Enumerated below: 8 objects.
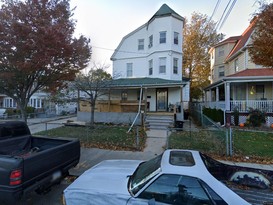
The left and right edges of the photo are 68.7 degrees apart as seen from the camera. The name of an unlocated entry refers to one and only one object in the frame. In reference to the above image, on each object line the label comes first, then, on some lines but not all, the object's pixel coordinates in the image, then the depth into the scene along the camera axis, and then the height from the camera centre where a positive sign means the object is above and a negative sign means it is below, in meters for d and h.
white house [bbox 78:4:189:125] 17.12 +3.95
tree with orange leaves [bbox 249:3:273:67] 10.44 +3.74
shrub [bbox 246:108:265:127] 13.98 -0.76
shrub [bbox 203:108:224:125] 15.47 -0.63
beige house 15.15 +1.86
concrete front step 14.18 -1.08
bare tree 13.09 +1.56
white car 2.79 -1.25
